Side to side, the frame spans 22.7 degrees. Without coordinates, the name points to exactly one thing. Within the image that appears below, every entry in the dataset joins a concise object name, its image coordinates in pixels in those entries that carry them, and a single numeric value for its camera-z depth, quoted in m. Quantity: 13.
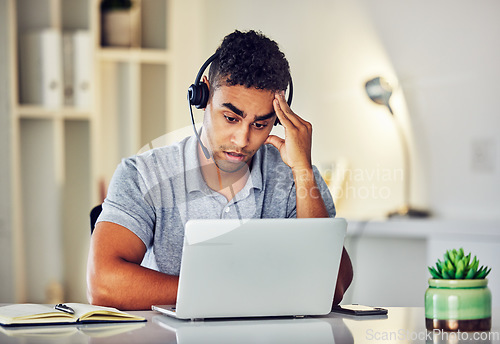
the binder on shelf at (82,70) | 5.31
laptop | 2.46
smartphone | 2.62
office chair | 3.14
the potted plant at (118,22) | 5.49
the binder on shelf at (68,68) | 5.29
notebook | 2.45
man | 3.04
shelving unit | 5.05
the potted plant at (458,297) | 2.42
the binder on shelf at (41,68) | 5.15
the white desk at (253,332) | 2.32
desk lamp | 4.24
